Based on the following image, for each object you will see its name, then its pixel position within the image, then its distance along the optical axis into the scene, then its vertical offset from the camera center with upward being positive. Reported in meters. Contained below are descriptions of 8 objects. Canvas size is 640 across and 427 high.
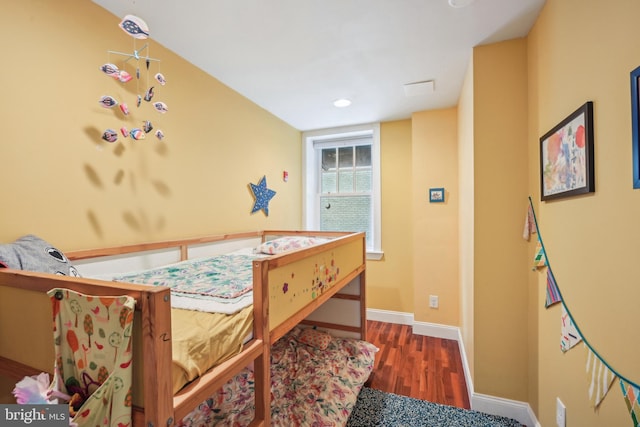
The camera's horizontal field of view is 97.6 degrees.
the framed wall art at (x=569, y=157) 1.02 +0.23
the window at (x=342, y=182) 3.49 +0.41
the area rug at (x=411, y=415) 1.65 -1.25
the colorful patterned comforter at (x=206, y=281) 1.05 -0.33
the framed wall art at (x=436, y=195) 2.87 +0.18
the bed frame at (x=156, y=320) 0.60 -0.32
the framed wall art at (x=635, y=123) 0.77 +0.24
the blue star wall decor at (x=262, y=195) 2.78 +0.19
